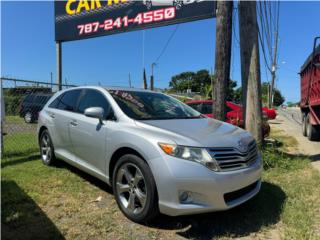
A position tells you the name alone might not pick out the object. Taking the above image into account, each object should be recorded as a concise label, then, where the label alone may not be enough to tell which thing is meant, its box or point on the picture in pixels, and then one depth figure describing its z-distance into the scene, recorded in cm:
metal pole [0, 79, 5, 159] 461
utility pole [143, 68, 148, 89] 1161
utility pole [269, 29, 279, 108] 2385
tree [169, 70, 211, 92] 7010
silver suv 248
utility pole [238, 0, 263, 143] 522
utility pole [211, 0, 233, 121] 488
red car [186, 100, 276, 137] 728
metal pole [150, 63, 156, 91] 1223
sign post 1072
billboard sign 880
